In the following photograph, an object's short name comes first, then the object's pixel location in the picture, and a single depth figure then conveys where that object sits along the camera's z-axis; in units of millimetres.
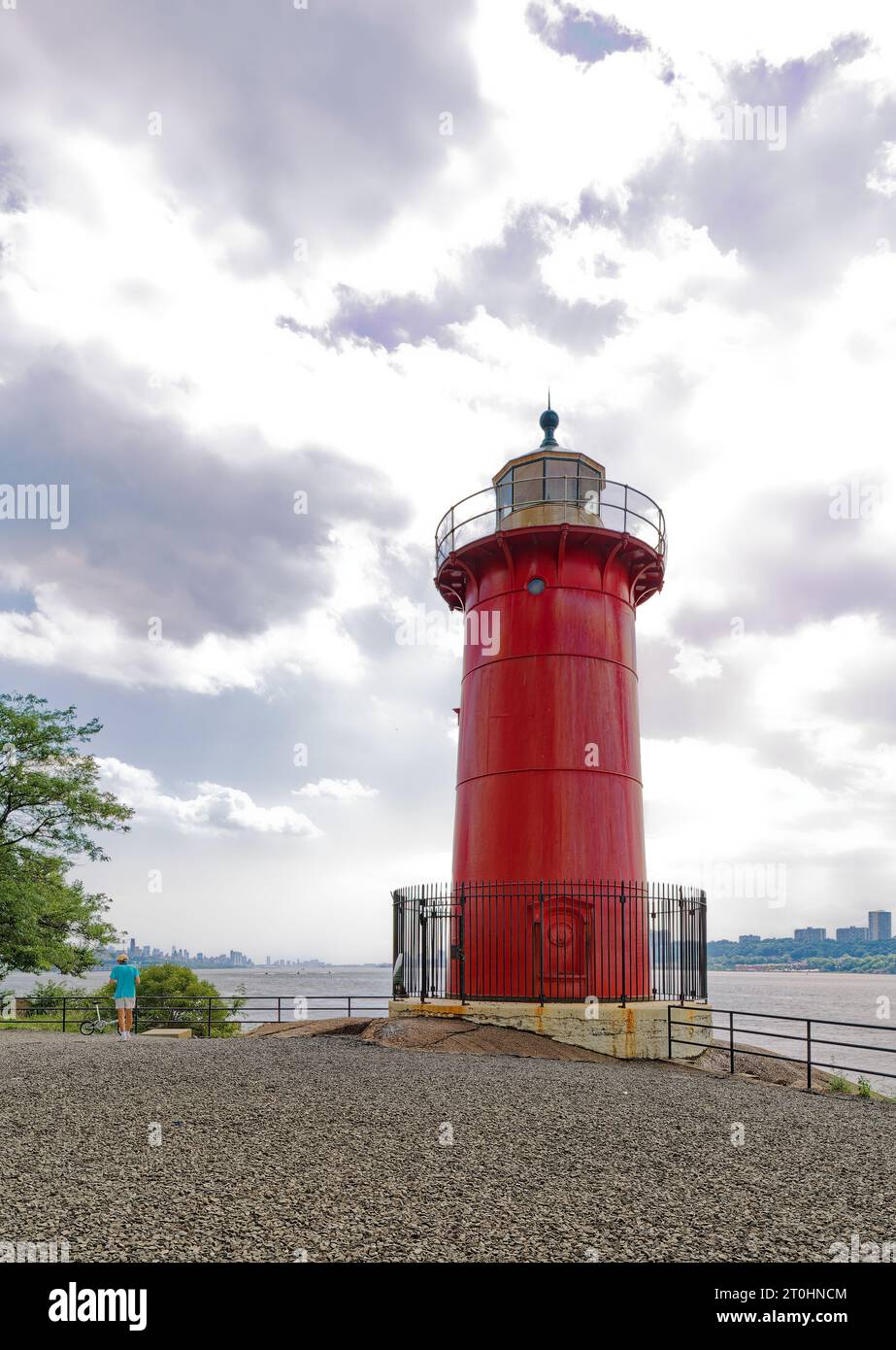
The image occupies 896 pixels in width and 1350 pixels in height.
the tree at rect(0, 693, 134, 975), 25172
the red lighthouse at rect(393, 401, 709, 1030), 15719
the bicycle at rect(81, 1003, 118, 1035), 21906
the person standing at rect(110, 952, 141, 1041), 17656
